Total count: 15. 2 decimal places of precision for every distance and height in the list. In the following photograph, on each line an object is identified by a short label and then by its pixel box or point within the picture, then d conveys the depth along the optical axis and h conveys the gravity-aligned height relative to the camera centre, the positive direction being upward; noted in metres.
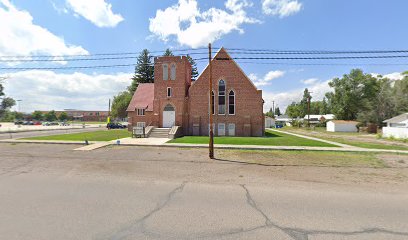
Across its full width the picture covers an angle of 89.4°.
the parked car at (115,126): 45.87 -1.02
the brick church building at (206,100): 25.38 +2.62
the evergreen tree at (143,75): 61.88 +14.01
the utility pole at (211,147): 12.02 -1.53
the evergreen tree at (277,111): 166.75 +7.57
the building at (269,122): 67.44 -0.38
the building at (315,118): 84.56 +1.15
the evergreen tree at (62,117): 114.76 +2.65
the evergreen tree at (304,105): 88.00 +6.88
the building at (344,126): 48.59 -1.30
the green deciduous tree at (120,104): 62.06 +5.26
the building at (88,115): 141.12 +4.72
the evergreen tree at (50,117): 107.62 +2.52
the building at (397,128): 27.32 -1.02
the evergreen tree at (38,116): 107.01 +3.03
